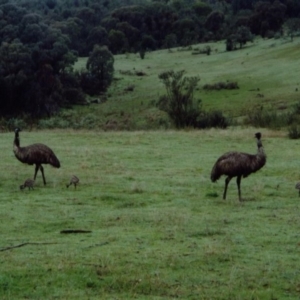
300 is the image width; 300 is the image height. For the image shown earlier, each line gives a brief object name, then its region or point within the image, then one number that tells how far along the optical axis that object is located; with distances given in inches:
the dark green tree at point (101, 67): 3521.2
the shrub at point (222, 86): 3169.3
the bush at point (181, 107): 1996.8
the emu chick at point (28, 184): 855.1
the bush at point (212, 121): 1942.7
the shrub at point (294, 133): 1513.3
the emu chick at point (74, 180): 870.0
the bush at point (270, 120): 1848.4
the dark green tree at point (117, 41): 4734.3
